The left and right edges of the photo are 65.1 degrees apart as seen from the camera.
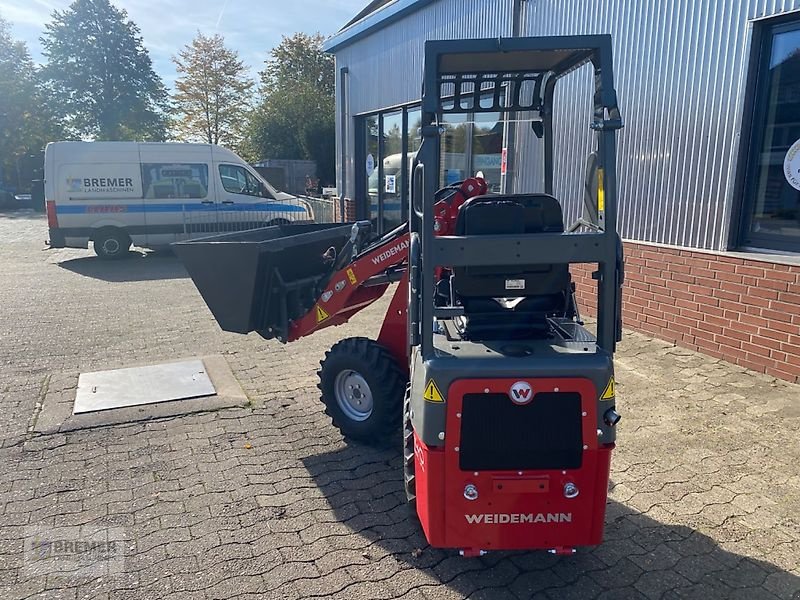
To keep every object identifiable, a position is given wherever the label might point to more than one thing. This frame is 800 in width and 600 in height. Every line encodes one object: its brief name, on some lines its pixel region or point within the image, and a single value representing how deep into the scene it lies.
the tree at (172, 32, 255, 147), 42.91
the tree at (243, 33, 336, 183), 33.06
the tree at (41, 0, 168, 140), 43.31
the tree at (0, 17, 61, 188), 39.91
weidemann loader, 2.82
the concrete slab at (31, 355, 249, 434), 4.95
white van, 13.48
